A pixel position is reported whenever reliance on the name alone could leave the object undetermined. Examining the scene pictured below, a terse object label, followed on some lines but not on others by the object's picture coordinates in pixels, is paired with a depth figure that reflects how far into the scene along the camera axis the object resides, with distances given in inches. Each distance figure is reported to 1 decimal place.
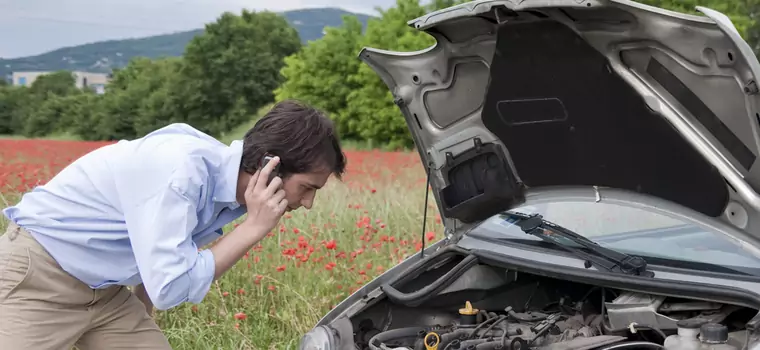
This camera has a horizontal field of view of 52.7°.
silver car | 97.5
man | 95.1
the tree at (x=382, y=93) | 981.2
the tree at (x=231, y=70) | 1409.7
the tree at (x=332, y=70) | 1122.7
